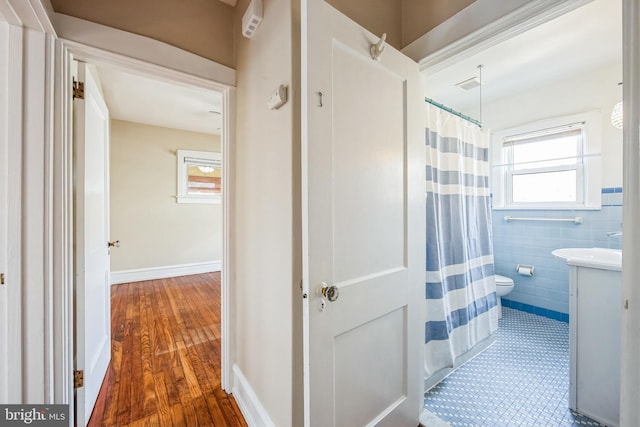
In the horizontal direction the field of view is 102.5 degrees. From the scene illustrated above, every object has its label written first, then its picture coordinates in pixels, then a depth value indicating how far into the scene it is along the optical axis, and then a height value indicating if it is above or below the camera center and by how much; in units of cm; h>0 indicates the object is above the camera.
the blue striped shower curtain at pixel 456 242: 179 -23
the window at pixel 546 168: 258 +50
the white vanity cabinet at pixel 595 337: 138 -70
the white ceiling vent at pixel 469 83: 264 +137
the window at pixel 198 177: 445 +65
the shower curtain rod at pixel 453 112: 179 +78
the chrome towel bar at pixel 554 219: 257 -7
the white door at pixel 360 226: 91 -6
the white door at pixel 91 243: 134 -18
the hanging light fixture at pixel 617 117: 178 +68
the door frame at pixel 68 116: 119 +45
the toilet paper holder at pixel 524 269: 285 -64
